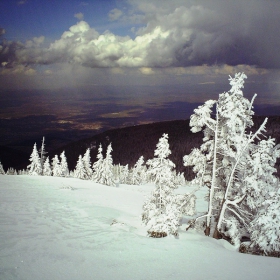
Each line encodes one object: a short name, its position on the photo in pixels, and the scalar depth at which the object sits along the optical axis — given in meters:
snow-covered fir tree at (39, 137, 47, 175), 49.00
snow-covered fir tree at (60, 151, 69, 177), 63.86
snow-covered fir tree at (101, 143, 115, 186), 51.24
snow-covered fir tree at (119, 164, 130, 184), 86.02
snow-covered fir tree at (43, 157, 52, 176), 63.31
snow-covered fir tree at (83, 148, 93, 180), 66.12
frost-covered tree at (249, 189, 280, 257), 10.09
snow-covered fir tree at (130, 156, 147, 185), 82.25
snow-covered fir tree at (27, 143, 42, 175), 55.00
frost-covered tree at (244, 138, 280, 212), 11.46
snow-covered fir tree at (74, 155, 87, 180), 63.47
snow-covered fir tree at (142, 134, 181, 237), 14.48
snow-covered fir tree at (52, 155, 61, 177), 62.72
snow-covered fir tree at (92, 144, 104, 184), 52.38
